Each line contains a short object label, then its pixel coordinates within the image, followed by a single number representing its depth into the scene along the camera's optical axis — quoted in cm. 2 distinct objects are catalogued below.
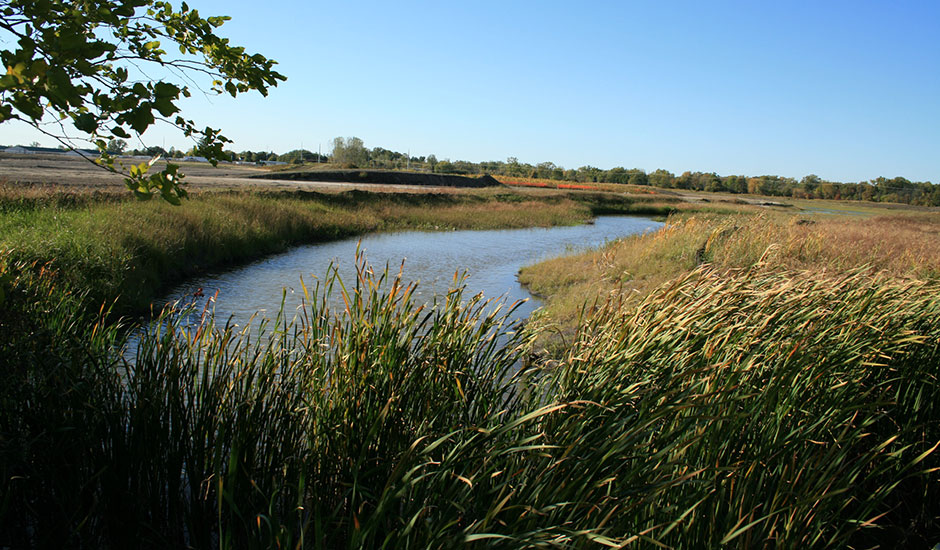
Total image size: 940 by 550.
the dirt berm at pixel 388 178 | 4194
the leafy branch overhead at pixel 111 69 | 200
